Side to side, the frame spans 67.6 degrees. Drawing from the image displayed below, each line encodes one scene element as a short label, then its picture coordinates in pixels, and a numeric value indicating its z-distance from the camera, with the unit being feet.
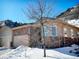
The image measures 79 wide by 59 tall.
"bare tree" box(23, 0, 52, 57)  18.77
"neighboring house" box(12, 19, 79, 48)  27.45
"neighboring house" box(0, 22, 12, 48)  33.49
